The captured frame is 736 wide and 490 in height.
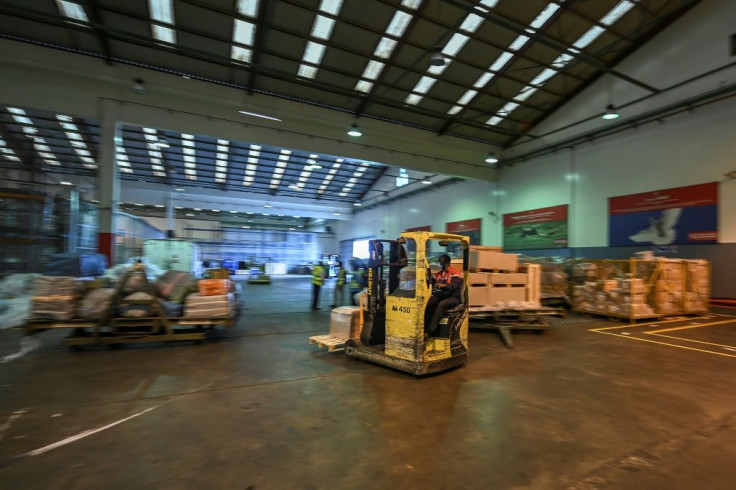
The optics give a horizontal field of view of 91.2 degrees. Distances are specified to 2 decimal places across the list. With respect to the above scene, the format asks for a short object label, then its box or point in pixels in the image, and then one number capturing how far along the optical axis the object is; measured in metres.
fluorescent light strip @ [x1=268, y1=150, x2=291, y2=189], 21.62
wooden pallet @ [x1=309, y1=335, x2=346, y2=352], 6.02
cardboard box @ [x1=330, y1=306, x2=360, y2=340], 6.27
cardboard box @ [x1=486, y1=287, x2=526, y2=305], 8.74
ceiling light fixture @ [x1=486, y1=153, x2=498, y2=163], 17.44
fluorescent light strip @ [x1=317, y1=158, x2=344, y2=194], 23.61
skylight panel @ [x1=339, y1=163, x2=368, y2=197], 25.41
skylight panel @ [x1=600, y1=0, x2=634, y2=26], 11.87
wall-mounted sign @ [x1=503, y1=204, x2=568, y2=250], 16.33
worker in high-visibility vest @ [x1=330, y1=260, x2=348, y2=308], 12.46
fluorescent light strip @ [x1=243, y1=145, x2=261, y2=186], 20.78
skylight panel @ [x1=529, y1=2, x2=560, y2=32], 11.49
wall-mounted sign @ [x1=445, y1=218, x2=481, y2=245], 20.80
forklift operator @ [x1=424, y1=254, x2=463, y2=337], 5.05
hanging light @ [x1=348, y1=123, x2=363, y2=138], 15.25
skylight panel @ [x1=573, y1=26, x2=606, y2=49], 12.54
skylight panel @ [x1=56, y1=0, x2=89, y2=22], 10.04
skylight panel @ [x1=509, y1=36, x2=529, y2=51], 12.52
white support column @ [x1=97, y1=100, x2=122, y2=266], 12.45
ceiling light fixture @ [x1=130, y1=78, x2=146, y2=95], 12.11
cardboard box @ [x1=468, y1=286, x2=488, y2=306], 8.50
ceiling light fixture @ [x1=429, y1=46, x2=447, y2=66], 10.78
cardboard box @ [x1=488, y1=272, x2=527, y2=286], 8.86
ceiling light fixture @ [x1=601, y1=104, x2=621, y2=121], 12.65
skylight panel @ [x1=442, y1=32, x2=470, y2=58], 12.29
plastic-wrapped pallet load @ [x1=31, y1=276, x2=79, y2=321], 6.00
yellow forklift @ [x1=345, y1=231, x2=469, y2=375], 4.88
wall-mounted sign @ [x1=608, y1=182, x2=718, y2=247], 11.82
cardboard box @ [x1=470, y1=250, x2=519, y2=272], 8.62
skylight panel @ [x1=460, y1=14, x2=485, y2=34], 11.67
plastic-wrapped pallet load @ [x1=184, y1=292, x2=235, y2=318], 6.67
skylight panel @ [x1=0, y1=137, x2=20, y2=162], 19.07
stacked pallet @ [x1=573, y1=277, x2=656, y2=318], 9.80
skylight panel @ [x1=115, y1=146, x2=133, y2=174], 20.15
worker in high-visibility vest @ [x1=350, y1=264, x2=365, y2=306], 11.07
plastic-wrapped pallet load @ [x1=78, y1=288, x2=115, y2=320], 6.18
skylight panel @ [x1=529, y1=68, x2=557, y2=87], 14.41
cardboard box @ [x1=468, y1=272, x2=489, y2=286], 8.54
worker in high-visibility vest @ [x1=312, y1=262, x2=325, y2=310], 11.60
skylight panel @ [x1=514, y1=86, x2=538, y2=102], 15.12
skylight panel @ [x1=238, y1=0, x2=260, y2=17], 10.38
